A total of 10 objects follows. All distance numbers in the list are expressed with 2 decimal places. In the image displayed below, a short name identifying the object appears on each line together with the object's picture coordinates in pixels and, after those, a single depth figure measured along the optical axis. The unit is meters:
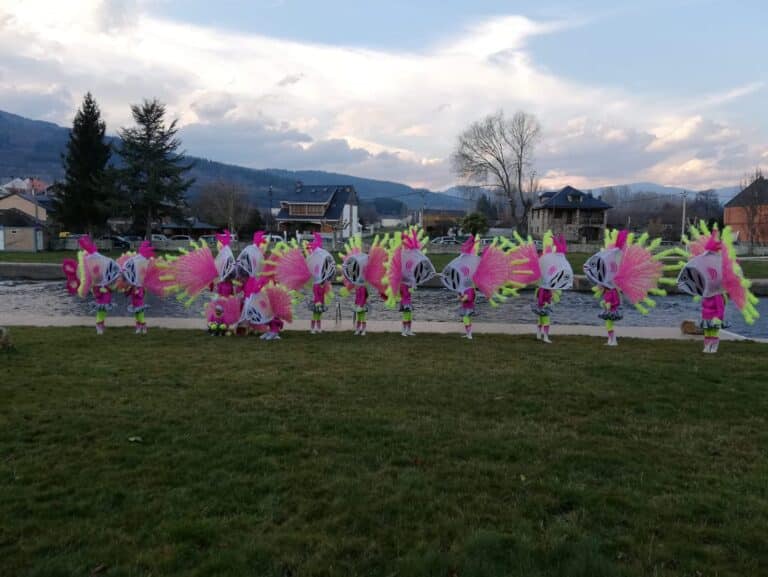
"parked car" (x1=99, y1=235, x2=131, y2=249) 48.91
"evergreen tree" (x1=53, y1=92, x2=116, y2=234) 49.59
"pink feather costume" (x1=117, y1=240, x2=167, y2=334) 12.93
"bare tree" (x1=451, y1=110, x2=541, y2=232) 63.56
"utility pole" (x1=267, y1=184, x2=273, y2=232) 72.39
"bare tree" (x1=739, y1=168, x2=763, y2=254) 50.17
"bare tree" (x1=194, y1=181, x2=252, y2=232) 62.34
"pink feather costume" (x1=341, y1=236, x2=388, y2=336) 13.12
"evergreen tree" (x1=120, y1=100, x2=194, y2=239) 47.22
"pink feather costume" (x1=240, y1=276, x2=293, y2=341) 12.13
